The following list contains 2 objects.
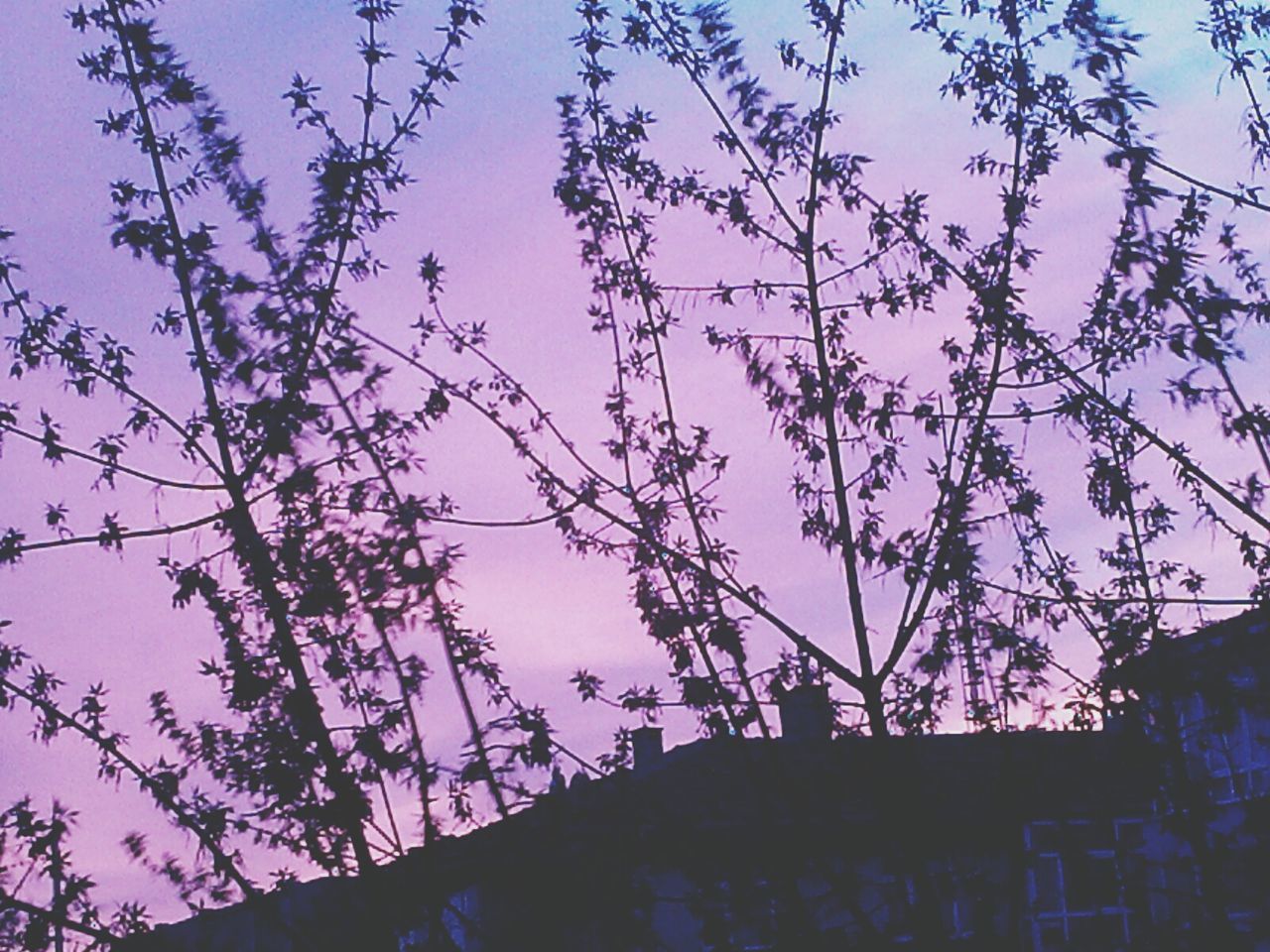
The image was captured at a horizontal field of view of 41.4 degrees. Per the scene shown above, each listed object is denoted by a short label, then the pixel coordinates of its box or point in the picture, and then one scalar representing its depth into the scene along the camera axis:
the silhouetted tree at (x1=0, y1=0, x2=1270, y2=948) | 8.28
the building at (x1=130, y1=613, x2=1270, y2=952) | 8.41
